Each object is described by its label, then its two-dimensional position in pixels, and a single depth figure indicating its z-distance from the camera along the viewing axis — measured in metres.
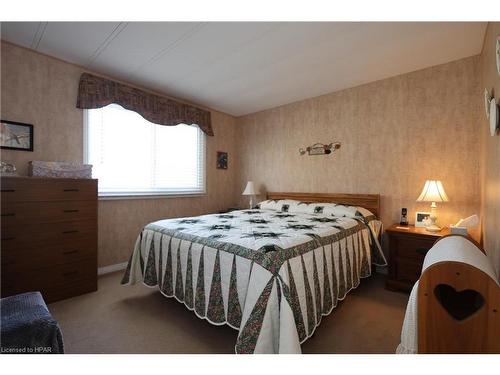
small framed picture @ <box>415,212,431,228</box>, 2.60
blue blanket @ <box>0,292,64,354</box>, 1.02
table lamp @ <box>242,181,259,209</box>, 3.98
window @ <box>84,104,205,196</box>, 2.90
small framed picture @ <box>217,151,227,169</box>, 4.27
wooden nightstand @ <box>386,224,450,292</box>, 2.33
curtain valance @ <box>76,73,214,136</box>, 2.73
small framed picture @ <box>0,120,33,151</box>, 2.25
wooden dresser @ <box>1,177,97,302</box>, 1.99
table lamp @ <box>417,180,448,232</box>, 2.37
